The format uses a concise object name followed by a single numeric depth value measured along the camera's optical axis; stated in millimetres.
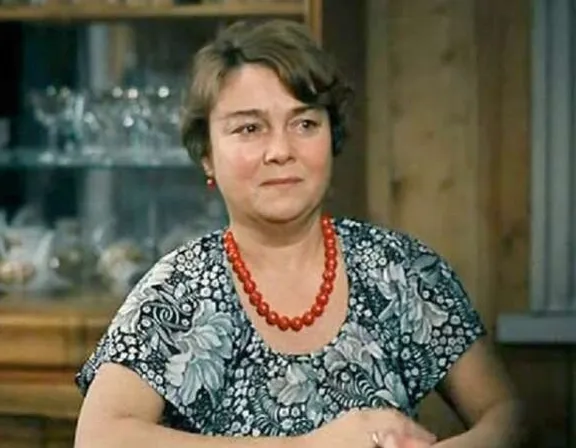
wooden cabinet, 3786
